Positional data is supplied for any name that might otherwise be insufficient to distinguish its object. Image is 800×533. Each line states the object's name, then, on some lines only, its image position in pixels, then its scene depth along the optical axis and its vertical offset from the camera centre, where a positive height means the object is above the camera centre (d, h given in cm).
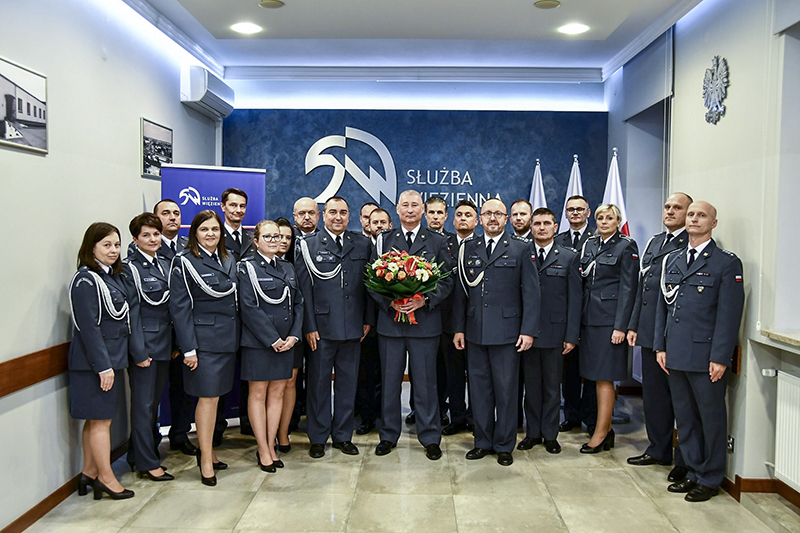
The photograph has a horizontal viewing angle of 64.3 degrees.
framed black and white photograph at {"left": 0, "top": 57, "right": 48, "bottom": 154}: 341 +74
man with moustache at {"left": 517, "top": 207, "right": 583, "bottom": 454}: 480 -58
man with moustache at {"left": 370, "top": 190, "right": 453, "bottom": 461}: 460 -66
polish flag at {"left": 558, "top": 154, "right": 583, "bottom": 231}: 741 +74
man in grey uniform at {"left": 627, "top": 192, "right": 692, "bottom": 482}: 438 -60
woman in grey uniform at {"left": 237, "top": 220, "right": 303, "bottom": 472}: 426 -53
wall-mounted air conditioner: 642 +156
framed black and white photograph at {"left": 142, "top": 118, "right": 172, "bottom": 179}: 546 +84
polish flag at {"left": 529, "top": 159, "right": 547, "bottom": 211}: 742 +65
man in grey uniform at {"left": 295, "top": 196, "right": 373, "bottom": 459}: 462 -51
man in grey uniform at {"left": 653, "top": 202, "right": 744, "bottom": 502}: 387 -56
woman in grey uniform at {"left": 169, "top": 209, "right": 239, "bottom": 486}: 407 -49
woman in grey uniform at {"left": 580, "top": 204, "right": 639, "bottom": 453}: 467 -44
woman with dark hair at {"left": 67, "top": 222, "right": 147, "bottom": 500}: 370 -60
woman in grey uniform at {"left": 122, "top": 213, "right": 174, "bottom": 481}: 409 -56
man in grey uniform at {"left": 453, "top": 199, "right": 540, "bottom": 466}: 454 -51
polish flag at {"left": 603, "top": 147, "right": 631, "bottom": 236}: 684 +64
